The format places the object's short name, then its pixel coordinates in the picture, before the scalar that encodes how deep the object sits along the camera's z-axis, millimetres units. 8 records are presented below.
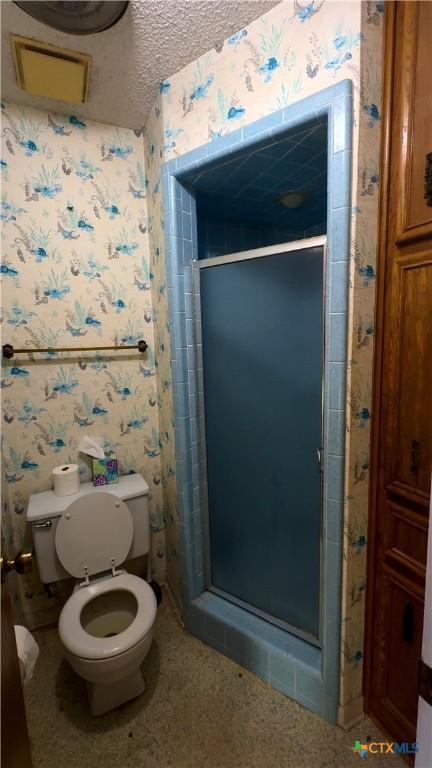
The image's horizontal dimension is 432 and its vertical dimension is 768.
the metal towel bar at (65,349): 1537
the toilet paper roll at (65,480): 1633
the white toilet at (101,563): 1344
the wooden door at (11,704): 584
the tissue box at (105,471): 1738
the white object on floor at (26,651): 1018
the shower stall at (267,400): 1148
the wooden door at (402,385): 977
